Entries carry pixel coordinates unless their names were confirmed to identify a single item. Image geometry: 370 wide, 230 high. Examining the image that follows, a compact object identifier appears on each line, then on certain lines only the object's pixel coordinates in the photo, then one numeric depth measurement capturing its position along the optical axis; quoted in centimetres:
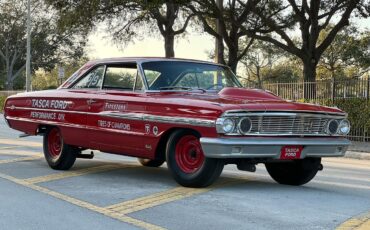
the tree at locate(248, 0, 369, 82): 2602
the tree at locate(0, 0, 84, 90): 5506
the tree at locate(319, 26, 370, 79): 4241
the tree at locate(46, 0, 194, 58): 2456
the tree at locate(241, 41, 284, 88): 5372
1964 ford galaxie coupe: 664
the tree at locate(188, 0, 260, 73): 2317
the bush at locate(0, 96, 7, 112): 4077
